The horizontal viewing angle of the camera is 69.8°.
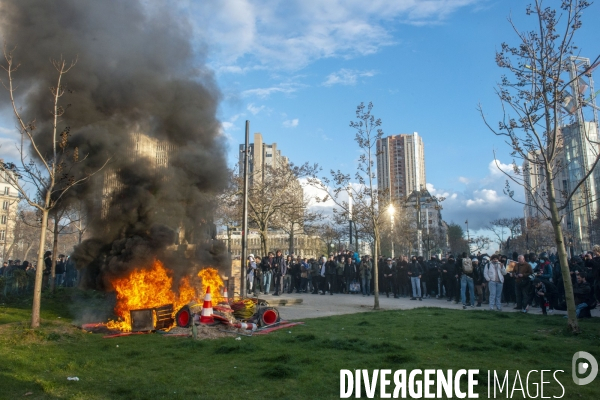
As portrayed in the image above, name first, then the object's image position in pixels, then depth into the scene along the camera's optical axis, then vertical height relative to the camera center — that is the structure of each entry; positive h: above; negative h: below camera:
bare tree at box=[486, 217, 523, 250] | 49.39 +4.24
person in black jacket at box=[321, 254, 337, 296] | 21.92 -0.60
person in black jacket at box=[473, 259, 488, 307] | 16.33 -0.66
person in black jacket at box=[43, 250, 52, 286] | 19.04 -0.30
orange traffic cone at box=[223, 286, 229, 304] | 11.15 -0.95
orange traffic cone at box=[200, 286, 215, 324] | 9.38 -1.09
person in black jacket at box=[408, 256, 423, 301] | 19.11 -0.67
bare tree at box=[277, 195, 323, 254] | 30.45 +3.33
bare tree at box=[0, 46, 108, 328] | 9.60 +2.26
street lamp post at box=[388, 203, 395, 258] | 16.67 +2.11
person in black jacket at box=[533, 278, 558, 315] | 12.91 -1.00
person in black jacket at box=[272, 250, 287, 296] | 21.41 -0.38
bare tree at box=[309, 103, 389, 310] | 15.09 +2.43
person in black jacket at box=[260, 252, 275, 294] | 21.05 -0.52
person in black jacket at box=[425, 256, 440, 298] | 19.56 -0.65
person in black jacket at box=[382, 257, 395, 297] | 20.79 -0.67
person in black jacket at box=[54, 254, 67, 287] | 22.38 -0.41
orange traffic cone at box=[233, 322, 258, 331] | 9.55 -1.43
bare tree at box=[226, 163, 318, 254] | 28.31 +4.71
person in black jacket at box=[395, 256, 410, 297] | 20.44 -0.82
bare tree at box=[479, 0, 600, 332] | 9.31 +3.65
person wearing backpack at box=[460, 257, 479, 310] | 15.87 -0.69
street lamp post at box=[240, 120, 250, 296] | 15.58 +0.41
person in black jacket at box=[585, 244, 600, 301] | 12.65 -0.38
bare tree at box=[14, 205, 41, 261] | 48.34 +3.46
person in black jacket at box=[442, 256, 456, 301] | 18.20 -0.65
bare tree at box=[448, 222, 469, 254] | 71.31 +3.65
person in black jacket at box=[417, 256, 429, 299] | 19.62 -0.72
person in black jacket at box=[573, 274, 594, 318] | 11.59 -0.94
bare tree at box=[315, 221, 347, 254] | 41.81 +2.87
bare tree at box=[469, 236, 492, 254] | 57.47 +2.62
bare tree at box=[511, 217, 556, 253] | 42.91 +2.44
